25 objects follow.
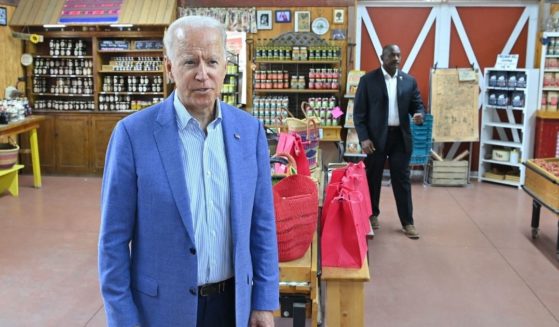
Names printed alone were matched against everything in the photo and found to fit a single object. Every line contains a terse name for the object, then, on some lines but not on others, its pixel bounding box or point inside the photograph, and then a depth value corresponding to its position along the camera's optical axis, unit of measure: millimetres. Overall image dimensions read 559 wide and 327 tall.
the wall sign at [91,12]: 8625
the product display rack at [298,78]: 8188
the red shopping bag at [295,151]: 3594
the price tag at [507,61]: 8023
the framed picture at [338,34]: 8586
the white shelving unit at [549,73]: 7938
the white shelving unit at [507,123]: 8094
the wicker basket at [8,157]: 7230
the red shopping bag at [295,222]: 2551
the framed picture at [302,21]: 8617
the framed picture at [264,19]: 8664
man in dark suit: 5559
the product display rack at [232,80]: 8617
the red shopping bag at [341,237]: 2883
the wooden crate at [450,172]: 8305
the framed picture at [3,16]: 8539
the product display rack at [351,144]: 8438
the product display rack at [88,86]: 8898
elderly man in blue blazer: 1688
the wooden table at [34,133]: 7637
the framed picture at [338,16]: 8570
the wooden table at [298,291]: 2510
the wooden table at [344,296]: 2877
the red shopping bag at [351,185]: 3227
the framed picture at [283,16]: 8625
